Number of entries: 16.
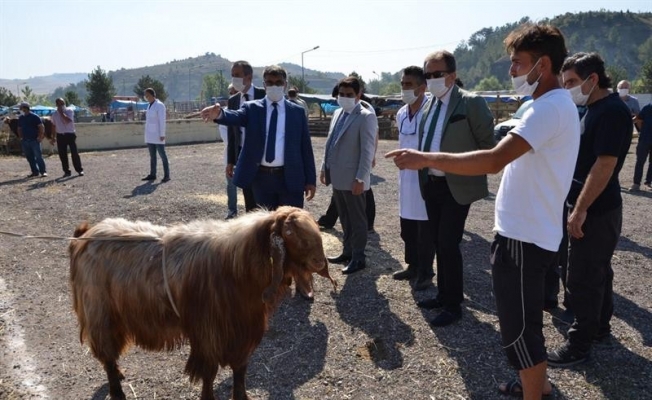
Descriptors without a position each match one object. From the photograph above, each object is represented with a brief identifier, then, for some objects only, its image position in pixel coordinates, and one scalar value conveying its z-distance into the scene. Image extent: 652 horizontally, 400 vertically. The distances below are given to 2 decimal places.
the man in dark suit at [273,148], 5.05
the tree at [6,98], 57.53
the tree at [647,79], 68.99
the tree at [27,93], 87.39
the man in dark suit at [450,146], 4.33
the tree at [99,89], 63.69
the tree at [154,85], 73.75
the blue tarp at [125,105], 58.91
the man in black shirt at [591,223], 3.74
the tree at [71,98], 69.94
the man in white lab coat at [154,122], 12.12
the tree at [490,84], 147.62
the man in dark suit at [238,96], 6.34
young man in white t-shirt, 2.51
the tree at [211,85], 158.12
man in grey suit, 5.74
